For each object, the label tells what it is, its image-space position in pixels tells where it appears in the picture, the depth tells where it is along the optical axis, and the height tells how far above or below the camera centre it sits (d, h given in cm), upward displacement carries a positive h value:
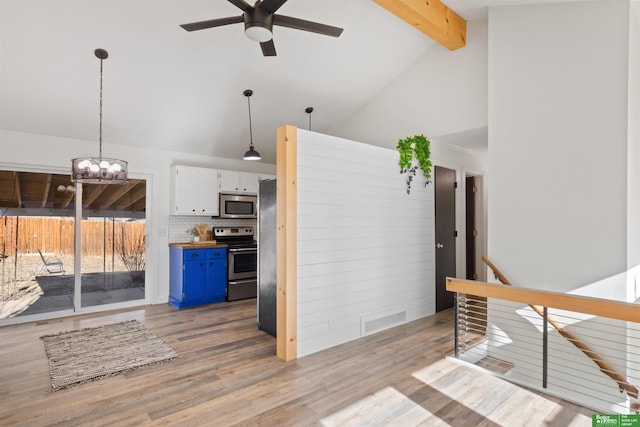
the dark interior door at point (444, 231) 546 -18
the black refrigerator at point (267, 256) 428 -44
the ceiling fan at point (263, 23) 256 +154
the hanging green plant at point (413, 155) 492 +91
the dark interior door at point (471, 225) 684 -12
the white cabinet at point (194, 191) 597 +52
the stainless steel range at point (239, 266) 613 -81
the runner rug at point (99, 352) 323 -138
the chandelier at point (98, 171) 337 +49
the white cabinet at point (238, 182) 648 +72
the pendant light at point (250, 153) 499 +95
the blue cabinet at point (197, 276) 568 -92
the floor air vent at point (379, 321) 429 -130
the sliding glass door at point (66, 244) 488 -34
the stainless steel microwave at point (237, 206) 650 +28
